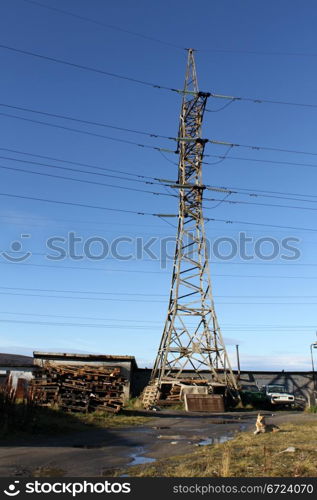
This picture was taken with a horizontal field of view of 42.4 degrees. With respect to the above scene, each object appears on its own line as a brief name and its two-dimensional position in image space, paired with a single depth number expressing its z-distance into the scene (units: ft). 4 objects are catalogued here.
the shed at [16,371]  101.45
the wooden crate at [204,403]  87.76
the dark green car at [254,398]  101.24
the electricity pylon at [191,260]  102.22
